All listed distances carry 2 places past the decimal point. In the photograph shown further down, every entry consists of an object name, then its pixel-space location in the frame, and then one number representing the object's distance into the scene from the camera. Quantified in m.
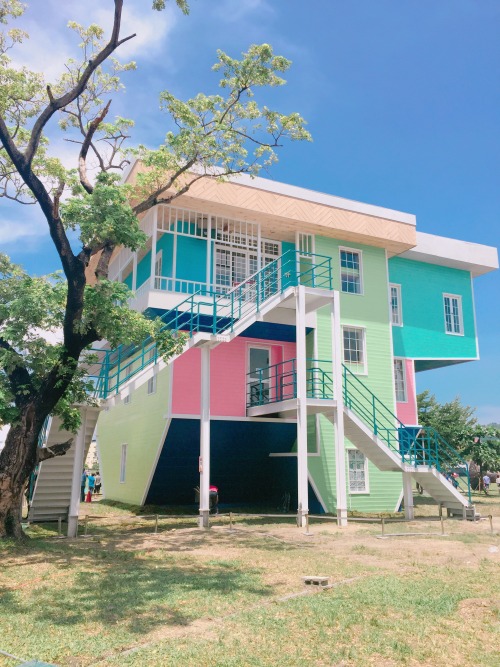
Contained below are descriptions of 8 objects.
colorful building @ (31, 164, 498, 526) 17.17
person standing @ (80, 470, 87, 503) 25.68
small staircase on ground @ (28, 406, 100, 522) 15.71
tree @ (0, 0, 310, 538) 12.62
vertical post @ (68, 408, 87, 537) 14.07
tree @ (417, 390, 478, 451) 30.81
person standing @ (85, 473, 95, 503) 25.45
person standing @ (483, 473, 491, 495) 31.63
